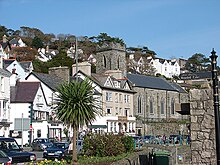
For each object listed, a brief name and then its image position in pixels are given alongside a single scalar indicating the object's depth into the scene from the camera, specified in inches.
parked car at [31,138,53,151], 1734.5
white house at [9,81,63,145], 2108.8
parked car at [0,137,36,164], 824.4
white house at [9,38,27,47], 5488.2
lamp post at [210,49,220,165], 462.6
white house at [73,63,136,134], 2758.4
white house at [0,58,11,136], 1942.3
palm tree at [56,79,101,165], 860.6
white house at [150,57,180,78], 6363.2
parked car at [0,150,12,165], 691.9
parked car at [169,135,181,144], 2091.5
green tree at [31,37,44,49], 5915.4
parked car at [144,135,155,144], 2039.2
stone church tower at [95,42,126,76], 3703.2
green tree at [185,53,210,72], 6568.9
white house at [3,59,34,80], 3003.0
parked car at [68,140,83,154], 1168.2
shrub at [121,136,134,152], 946.0
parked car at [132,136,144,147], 1704.0
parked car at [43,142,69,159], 1267.0
